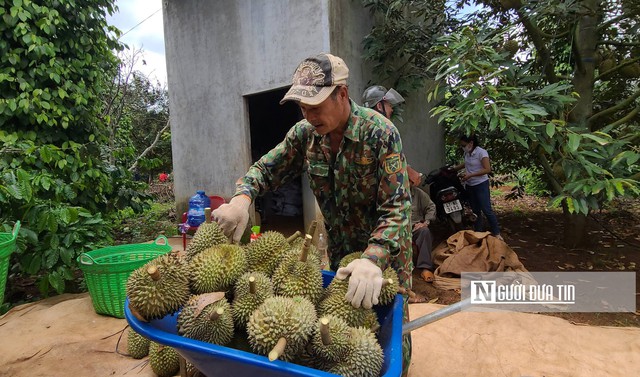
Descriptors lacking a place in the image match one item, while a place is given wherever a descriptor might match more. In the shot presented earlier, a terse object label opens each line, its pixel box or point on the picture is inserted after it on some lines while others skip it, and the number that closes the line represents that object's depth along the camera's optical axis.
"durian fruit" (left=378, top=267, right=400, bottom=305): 1.26
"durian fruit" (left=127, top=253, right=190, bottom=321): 1.11
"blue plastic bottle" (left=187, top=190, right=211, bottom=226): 4.79
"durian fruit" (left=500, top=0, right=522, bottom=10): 3.71
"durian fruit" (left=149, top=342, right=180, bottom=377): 2.11
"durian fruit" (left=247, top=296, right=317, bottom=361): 1.01
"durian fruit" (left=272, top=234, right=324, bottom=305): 1.23
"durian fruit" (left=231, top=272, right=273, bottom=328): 1.15
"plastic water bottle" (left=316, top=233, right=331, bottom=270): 4.73
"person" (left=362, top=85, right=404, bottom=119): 3.71
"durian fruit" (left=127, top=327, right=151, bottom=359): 2.39
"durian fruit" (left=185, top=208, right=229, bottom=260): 1.40
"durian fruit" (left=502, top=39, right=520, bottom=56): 4.45
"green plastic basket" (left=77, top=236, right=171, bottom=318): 2.84
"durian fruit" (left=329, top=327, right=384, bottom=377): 1.00
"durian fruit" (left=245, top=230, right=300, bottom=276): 1.38
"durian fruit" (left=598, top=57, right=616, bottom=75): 4.50
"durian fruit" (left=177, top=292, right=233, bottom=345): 1.06
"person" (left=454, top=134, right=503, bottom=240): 5.02
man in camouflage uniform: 1.42
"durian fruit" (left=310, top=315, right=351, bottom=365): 1.03
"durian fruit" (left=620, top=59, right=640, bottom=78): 4.29
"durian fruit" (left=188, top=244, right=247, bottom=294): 1.22
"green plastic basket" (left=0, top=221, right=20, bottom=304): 2.41
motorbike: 5.16
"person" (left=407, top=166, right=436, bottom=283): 4.12
